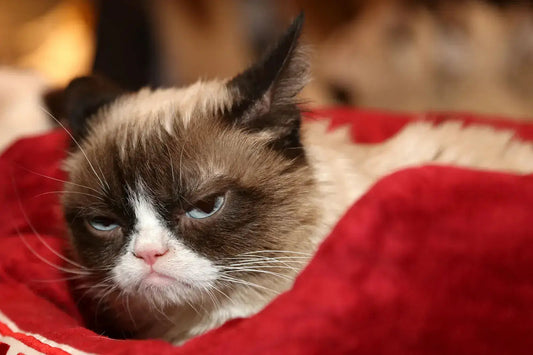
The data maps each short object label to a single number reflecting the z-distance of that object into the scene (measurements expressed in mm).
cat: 574
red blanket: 515
